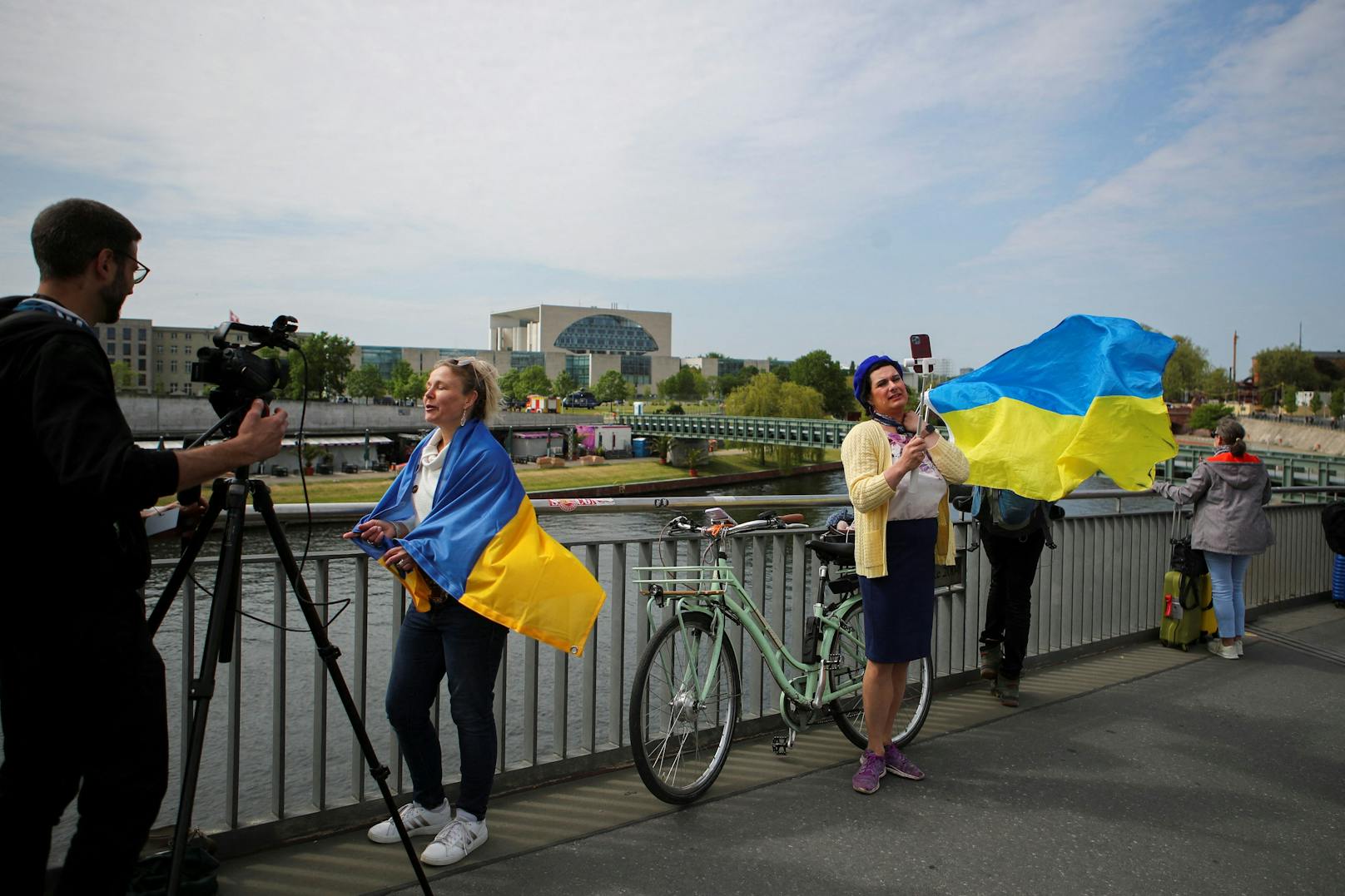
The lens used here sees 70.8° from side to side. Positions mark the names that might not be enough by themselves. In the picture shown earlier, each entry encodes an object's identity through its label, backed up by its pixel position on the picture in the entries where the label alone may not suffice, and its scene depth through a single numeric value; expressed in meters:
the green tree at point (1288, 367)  101.75
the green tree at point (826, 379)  111.25
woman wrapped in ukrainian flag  3.09
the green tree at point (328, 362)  93.37
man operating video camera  2.01
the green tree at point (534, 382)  138.12
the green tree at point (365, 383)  113.12
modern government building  174.75
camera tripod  2.34
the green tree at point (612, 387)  142.00
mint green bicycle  3.68
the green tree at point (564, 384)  143.12
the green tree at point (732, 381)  151.25
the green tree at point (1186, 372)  113.56
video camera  2.42
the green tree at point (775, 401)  82.69
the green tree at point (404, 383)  118.12
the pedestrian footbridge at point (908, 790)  3.21
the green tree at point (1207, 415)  87.46
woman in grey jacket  6.38
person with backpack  5.14
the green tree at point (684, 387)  154.75
